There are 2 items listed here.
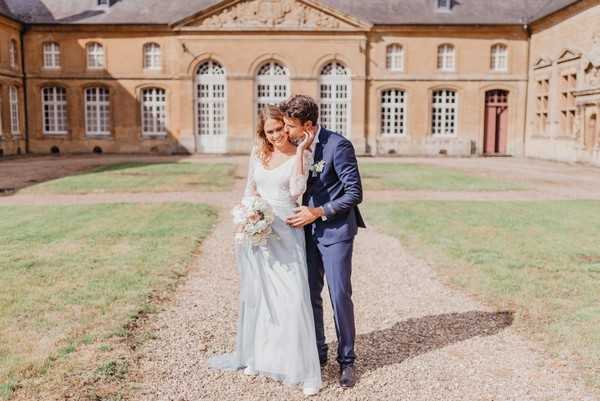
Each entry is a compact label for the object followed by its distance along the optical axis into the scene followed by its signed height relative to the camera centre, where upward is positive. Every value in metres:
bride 4.50 -1.06
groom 4.50 -0.59
